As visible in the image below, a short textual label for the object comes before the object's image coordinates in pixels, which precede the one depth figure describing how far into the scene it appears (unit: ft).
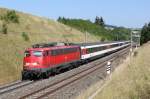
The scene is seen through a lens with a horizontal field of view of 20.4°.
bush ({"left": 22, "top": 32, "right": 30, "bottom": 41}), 192.90
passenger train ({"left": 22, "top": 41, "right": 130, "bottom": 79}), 108.58
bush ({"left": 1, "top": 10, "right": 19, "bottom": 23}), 230.38
